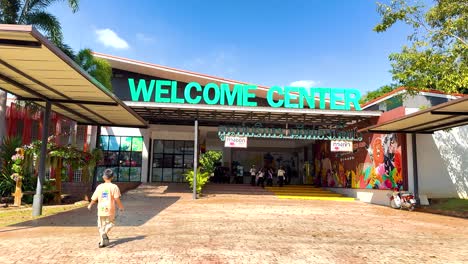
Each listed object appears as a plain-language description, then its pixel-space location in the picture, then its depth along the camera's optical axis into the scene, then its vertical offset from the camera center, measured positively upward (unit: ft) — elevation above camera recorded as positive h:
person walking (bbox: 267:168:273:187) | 70.28 -2.17
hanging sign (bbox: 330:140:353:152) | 53.01 +3.39
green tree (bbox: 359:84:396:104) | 134.51 +30.41
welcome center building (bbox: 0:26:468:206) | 31.89 +5.87
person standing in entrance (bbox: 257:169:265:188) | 69.41 -1.99
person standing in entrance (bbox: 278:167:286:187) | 70.03 -2.34
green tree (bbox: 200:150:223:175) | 55.47 +0.68
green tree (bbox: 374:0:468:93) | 38.91 +13.69
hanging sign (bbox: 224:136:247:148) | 51.37 +3.64
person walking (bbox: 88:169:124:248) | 19.43 -2.23
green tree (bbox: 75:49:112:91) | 56.40 +16.30
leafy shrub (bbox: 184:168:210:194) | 52.60 -1.96
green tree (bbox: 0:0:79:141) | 49.42 +21.28
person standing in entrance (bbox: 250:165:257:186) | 73.20 -1.91
